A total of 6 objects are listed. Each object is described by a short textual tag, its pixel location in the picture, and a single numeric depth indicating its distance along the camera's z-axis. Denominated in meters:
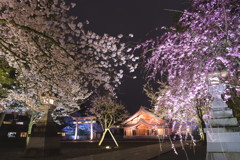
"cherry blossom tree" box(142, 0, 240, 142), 5.20
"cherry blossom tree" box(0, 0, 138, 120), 6.78
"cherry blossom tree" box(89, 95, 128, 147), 18.05
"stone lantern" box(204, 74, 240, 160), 5.52
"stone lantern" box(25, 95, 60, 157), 9.75
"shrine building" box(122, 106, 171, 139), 36.31
